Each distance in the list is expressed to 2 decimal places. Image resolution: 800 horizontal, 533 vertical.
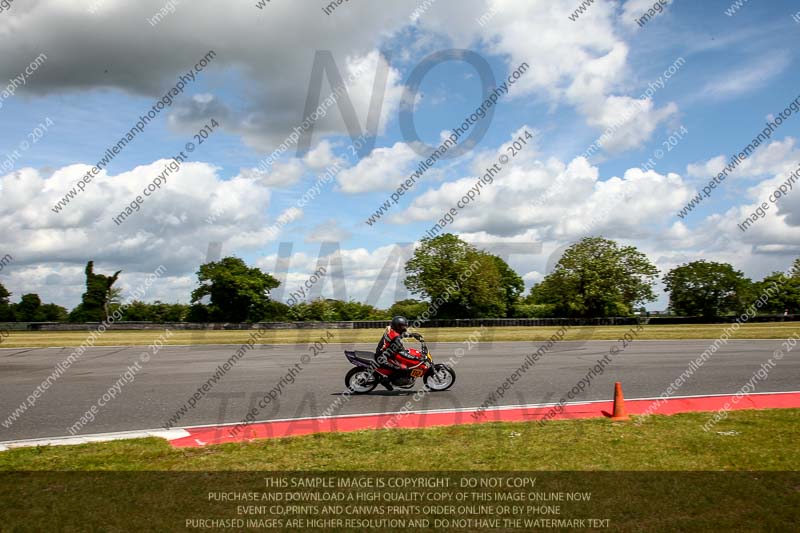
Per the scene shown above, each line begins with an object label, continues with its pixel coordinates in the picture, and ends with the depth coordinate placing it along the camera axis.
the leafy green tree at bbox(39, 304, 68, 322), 93.85
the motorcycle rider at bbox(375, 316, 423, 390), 11.83
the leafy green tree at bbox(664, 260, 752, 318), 80.75
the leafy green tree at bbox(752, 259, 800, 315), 85.19
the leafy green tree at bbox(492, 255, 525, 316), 113.12
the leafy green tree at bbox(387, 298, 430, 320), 75.69
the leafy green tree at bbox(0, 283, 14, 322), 88.80
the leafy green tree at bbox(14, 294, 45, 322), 91.38
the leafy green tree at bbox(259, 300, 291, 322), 91.31
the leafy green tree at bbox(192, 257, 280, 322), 87.81
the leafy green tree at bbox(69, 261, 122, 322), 81.00
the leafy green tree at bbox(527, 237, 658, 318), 68.12
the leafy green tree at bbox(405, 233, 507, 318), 70.19
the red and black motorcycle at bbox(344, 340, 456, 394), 11.88
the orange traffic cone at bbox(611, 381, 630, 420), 8.96
